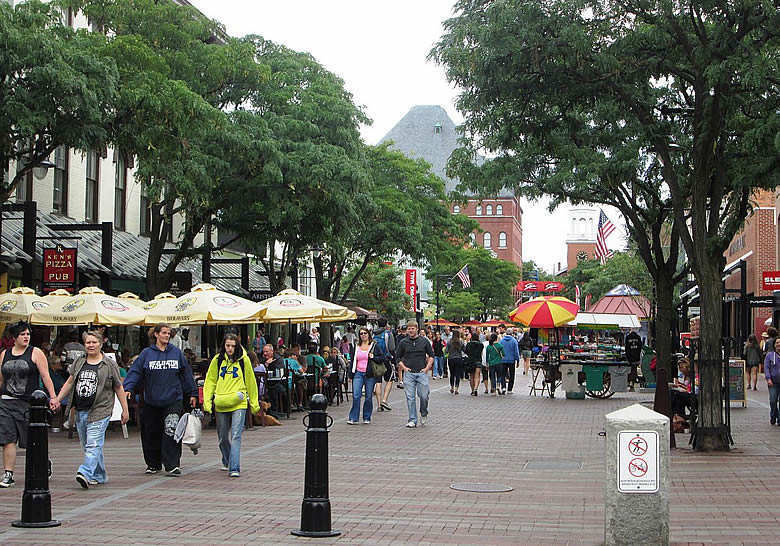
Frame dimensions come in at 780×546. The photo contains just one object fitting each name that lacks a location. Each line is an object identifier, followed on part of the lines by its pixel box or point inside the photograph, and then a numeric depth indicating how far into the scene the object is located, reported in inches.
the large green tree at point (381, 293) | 2625.5
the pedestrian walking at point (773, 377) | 720.3
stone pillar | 300.2
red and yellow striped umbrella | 1116.5
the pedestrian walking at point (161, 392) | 459.2
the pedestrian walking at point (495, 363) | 1111.6
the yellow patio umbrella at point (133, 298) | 807.6
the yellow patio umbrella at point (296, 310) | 813.2
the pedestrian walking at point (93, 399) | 422.0
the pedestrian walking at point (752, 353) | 1174.3
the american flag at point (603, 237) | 1793.8
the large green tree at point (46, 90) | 613.0
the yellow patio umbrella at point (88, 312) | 713.0
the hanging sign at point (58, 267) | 857.5
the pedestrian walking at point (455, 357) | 1159.6
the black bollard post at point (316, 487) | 327.3
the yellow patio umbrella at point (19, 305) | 719.7
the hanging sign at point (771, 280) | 1378.0
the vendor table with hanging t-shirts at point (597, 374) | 1051.9
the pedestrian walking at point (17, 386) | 416.8
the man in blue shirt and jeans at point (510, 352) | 1123.3
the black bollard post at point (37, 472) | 336.5
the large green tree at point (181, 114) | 721.6
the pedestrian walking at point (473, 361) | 1119.0
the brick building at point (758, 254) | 1830.7
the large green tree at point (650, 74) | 566.6
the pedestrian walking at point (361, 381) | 745.0
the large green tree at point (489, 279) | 3882.9
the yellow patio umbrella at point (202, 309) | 738.8
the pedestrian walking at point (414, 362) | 727.7
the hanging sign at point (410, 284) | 2674.7
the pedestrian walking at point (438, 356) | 1508.4
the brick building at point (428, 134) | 5147.6
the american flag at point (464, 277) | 2600.9
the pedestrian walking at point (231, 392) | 462.0
